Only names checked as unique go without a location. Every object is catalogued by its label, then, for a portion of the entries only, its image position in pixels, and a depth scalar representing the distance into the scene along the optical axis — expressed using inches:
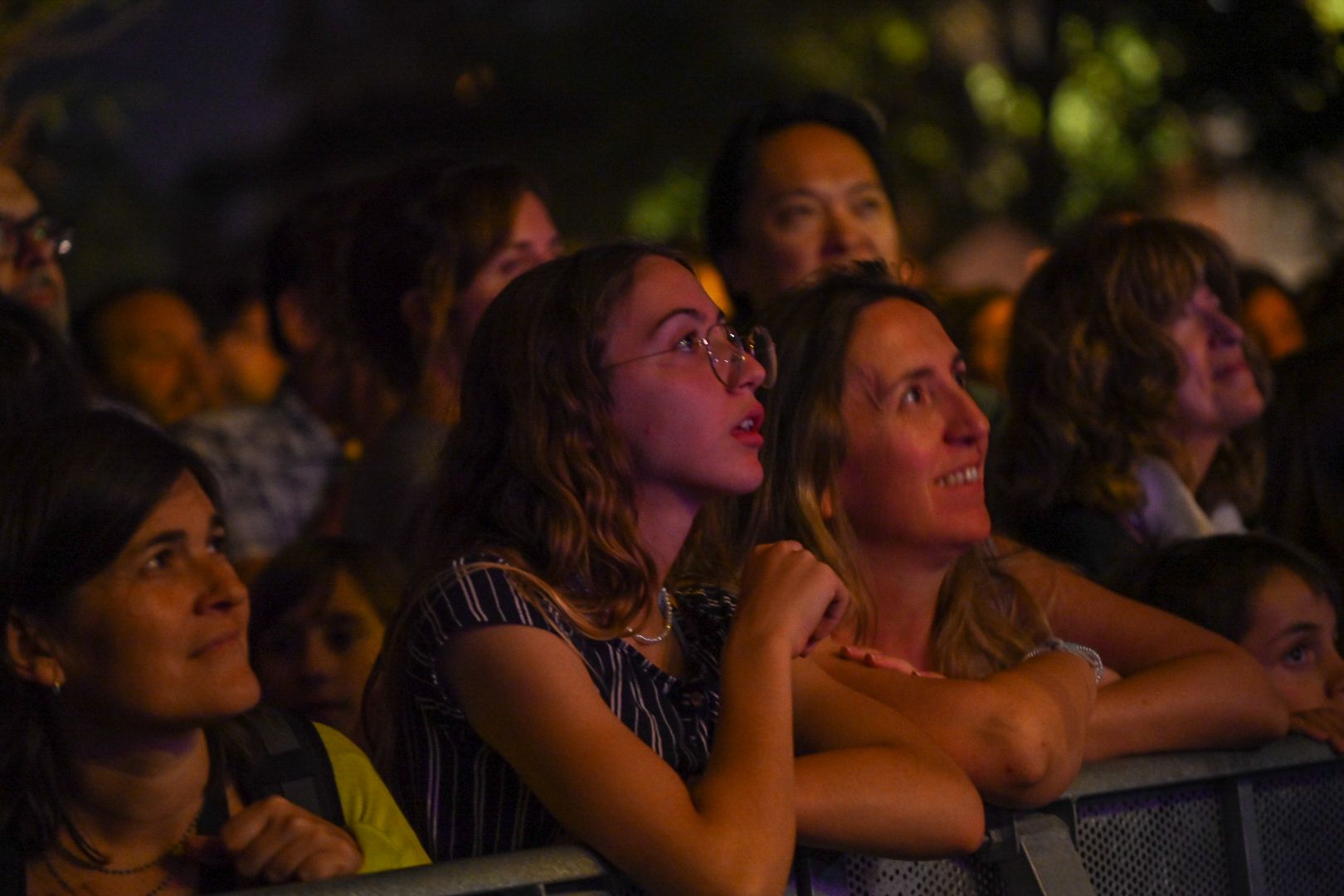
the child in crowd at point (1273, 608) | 288.0
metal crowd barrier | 210.5
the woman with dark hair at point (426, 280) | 349.7
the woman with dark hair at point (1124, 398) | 324.2
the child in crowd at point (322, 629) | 302.5
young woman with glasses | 195.3
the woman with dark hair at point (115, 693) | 206.4
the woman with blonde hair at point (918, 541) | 247.6
